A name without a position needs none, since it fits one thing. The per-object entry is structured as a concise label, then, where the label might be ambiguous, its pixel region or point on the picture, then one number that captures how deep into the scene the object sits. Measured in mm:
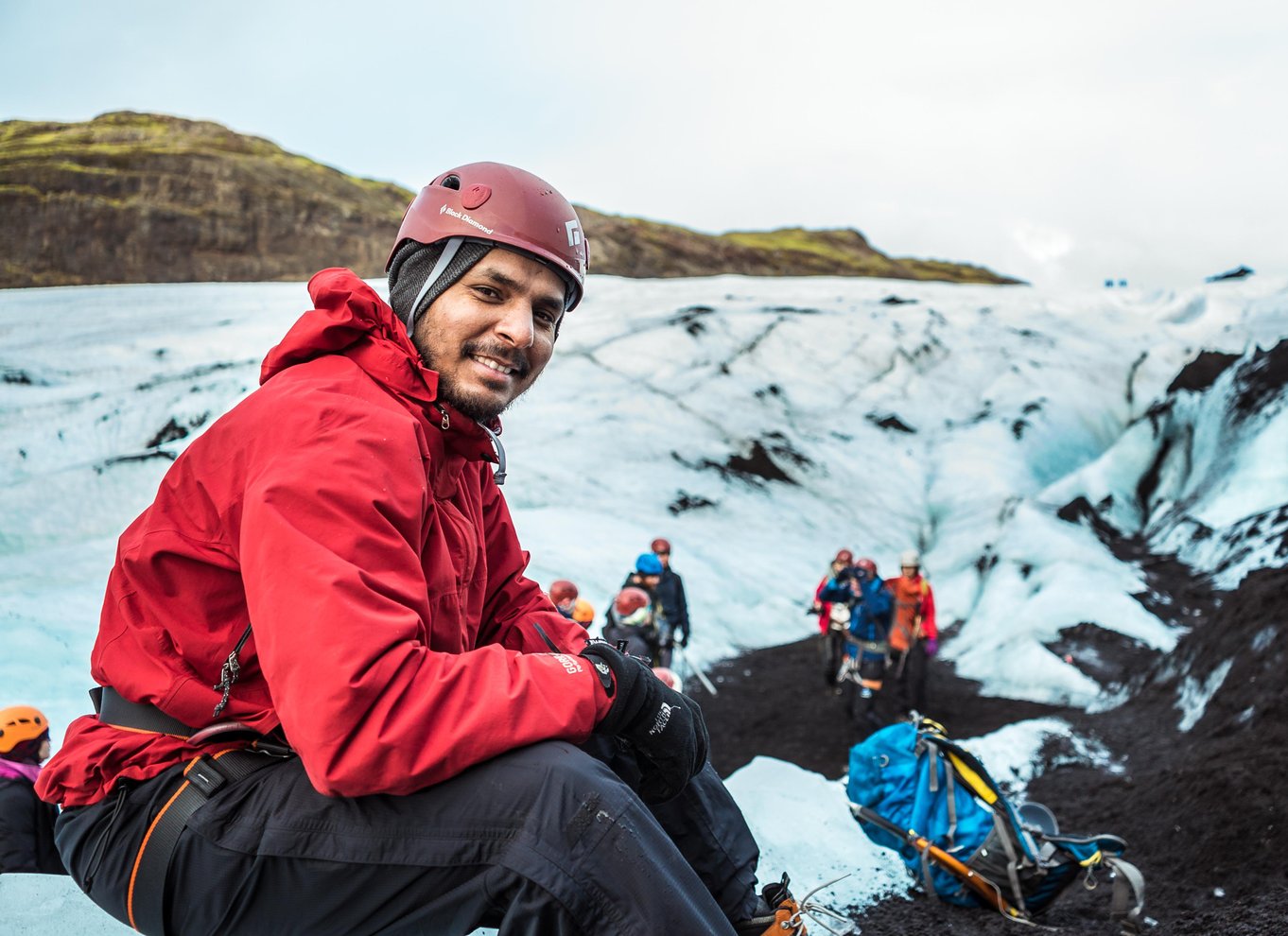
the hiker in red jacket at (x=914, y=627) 11070
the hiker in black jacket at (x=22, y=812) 3928
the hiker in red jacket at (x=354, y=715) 1620
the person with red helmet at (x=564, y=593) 9031
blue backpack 4562
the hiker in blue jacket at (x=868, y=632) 10789
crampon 2258
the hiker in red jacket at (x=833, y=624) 11305
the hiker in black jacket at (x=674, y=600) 10695
